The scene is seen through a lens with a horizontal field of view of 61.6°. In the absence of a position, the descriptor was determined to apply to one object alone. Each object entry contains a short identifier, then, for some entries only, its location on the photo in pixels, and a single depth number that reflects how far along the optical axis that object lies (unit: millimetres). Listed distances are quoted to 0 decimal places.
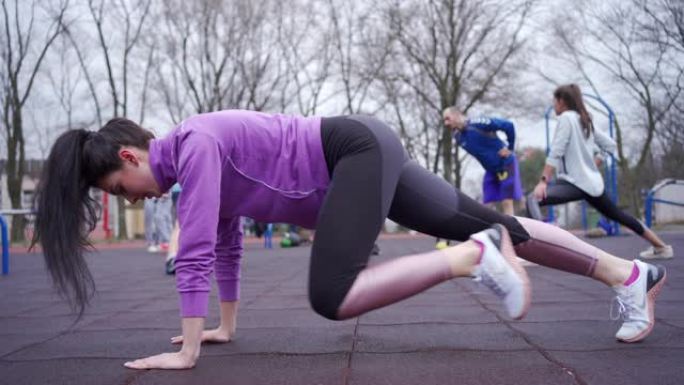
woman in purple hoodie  1851
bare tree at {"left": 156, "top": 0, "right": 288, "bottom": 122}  19875
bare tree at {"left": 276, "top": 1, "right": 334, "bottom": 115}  21281
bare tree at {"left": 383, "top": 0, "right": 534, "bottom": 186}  20141
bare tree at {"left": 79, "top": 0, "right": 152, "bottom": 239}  18781
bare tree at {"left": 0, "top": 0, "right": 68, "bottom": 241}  15206
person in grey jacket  5094
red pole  16359
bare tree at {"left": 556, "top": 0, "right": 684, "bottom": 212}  14219
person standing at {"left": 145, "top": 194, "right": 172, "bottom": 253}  10031
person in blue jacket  5695
